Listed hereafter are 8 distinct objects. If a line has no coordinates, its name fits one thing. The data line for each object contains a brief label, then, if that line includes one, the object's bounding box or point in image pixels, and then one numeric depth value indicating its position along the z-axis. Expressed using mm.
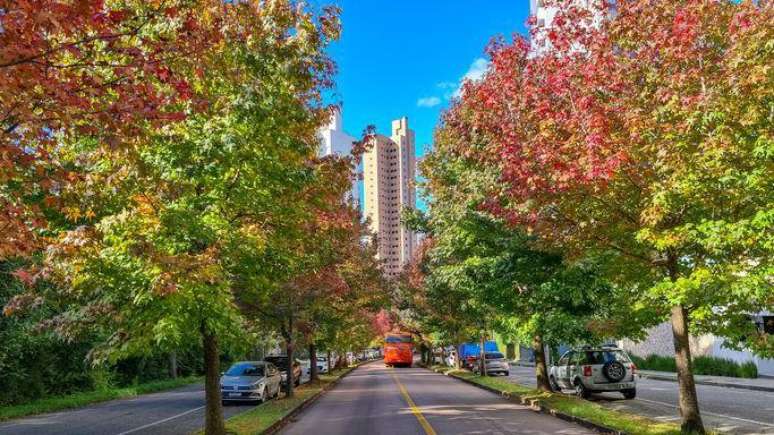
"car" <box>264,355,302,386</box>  34119
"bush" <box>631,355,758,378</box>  28359
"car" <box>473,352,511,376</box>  41531
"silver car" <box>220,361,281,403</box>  23422
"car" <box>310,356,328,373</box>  55562
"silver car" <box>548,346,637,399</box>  20500
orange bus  69625
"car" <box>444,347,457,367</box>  54988
